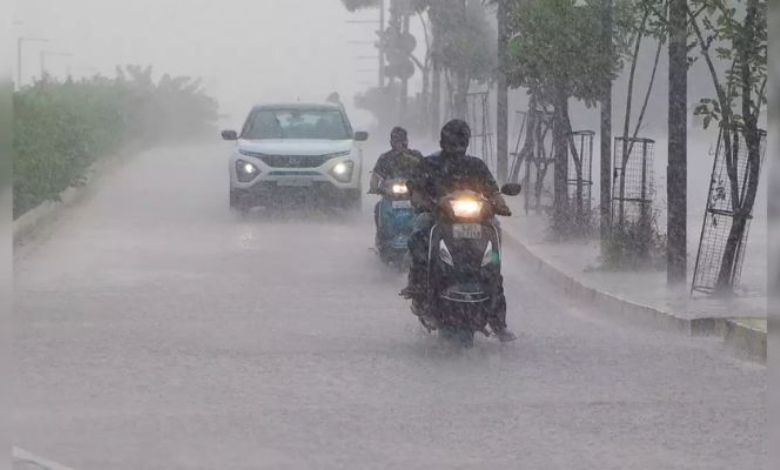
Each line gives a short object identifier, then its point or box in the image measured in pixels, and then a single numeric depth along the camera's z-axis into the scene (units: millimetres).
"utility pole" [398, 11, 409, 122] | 79688
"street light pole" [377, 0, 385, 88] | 87262
